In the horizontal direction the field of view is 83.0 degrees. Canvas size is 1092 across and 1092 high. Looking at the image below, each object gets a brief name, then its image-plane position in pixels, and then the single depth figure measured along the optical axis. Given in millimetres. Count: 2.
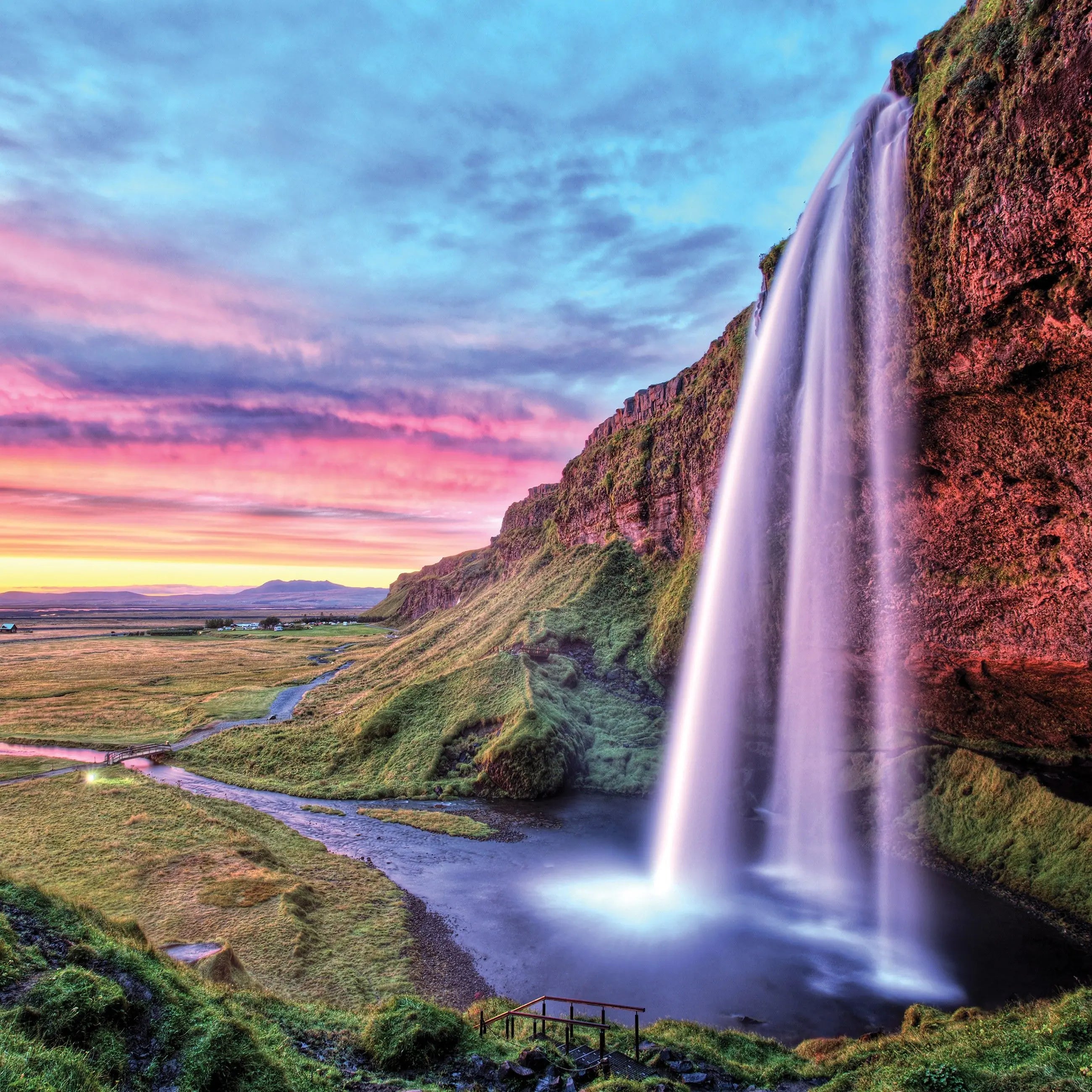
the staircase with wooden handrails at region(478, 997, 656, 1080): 13711
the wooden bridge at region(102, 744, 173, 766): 44312
